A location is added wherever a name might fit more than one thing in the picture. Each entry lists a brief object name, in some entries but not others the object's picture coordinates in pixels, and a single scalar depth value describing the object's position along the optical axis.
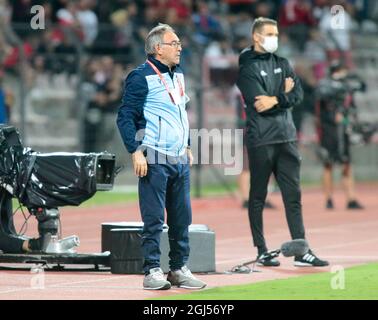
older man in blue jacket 11.75
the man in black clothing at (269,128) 14.01
